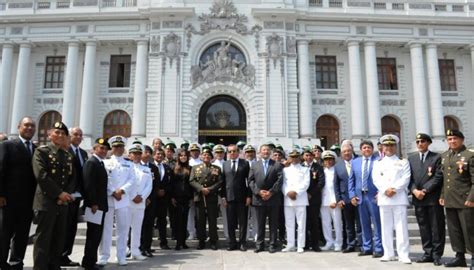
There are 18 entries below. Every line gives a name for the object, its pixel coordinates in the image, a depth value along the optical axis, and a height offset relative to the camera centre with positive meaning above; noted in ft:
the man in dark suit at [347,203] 25.09 -0.56
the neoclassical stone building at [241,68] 74.13 +27.35
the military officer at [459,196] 19.34 -0.04
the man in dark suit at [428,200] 21.24 -0.29
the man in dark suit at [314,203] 25.70 -0.58
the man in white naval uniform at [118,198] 20.47 -0.19
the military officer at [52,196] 15.80 -0.06
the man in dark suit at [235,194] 25.18 +0.06
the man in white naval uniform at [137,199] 22.04 -0.26
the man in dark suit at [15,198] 17.44 -0.17
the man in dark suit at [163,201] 25.91 -0.45
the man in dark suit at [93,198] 18.80 -0.18
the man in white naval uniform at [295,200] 24.80 -0.35
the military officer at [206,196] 25.62 -0.08
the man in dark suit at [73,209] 19.67 -0.82
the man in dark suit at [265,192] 24.72 +0.20
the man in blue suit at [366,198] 23.09 -0.20
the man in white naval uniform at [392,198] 21.25 -0.18
